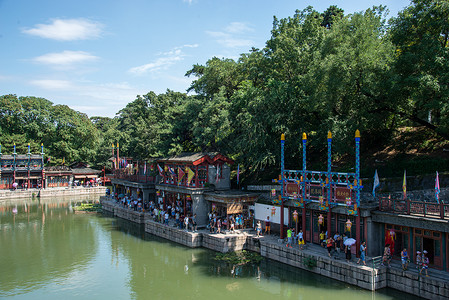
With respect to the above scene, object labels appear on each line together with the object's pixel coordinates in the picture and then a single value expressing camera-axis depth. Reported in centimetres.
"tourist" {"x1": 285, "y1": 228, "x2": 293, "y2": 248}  2369
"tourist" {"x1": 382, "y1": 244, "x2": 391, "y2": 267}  1912
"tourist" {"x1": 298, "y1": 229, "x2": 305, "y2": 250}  2290
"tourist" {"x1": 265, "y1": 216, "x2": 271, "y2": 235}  2720
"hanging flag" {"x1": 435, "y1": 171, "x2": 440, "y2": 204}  1933
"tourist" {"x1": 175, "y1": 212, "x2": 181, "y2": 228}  3115
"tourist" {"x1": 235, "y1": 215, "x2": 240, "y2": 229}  2840
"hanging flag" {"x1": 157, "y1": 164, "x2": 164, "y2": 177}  3611
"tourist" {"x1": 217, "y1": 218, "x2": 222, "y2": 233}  2769
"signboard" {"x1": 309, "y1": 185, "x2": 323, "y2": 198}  2269
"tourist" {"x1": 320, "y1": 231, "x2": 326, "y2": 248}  2288
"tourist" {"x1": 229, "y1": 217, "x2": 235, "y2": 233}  2800
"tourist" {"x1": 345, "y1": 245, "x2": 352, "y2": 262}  1994
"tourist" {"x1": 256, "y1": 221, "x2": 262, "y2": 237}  2662
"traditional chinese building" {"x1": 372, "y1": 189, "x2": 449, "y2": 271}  1791
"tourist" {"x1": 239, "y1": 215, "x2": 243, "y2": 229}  2852
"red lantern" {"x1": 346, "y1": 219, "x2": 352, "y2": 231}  2050
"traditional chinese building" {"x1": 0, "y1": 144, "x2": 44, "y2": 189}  6209
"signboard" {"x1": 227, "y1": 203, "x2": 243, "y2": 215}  2842
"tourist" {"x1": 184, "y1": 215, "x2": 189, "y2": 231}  2970
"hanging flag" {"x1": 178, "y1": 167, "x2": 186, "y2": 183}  3203
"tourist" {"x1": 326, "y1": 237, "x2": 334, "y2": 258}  2089
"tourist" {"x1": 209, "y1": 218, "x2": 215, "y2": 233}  2831
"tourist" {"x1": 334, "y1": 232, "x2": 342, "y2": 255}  2157
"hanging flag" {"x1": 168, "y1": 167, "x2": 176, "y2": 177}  3350
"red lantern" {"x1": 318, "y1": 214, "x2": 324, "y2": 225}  2224
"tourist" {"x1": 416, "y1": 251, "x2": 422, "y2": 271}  1799
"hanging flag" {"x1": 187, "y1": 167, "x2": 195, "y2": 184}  3114
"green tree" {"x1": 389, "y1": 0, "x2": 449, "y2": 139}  2109
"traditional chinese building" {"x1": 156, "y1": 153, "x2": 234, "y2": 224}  3056
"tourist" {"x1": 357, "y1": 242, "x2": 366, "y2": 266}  1955
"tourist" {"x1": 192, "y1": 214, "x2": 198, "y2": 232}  2924
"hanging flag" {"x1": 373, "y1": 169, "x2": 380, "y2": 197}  2136
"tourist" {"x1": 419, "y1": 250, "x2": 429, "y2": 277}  1755
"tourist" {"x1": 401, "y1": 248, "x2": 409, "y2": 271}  1838
